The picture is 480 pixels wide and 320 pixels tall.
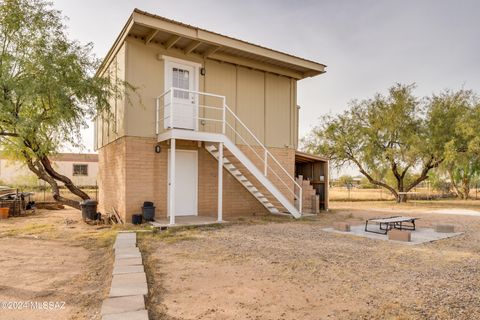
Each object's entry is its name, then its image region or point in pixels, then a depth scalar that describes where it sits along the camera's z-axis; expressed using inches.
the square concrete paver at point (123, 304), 145.3
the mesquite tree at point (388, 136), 808.1
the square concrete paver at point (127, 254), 240.5
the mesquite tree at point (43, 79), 382.9
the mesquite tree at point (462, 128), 754.2
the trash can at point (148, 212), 405.1
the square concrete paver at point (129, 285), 165.8
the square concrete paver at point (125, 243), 275.7
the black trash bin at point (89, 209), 463.2
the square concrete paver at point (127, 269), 202.3
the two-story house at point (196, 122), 416.8
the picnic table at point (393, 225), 366.6
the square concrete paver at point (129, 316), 136.9
